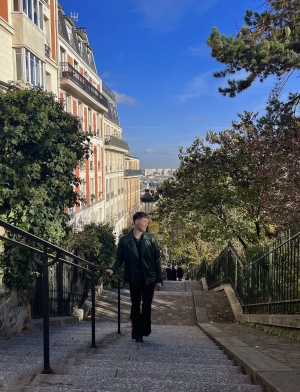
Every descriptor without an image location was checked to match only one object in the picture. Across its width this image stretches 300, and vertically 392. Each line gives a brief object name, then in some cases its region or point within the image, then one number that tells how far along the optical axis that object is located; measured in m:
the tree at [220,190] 13.62
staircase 2.39
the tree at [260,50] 7.55
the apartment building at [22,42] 13.22
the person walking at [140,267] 4.42
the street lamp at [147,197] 17.02
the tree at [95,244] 10.34
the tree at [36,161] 7.35
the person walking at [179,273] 21.19
